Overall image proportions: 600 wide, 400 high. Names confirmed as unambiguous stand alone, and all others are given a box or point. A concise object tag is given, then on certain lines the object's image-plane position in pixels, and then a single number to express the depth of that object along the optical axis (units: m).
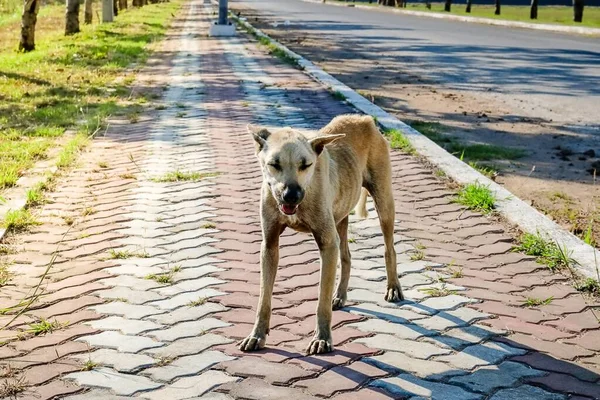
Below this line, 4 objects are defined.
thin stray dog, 3.97
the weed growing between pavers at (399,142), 9.17
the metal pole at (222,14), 26.45
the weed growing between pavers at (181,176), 7.88
